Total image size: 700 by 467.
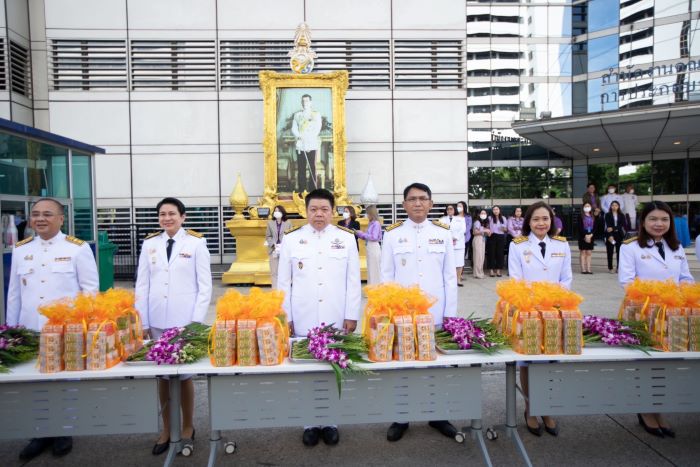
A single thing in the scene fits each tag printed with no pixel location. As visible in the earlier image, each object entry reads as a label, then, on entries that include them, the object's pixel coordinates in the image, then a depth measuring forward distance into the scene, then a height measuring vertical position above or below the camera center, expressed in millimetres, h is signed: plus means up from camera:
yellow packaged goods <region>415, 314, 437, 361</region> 2662 -729
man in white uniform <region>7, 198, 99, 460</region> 3367 -379
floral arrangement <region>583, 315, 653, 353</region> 2912 -795
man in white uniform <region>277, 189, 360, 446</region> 3494 -473
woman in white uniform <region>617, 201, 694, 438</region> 3621 -314
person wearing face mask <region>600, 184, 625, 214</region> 12573 +458
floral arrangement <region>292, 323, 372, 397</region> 2561 -797
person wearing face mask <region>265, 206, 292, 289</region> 8461 -368
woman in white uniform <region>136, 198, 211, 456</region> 3449 -465
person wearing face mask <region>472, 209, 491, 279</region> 10844 -713
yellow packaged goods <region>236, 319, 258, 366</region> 2594 -724
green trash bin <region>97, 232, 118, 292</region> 8672 -900
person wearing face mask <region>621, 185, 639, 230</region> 13148 +347
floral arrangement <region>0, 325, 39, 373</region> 2670 -781
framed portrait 11008 +2043
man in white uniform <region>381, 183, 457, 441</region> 3734 -369
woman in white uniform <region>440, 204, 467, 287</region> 8737 -321
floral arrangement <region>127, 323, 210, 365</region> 2625 -788
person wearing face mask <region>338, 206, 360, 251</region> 8648 -57
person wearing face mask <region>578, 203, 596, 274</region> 10873 -508
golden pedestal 9883 -847
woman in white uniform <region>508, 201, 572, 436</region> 3736 -311
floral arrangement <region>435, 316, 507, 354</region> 2807 -786
